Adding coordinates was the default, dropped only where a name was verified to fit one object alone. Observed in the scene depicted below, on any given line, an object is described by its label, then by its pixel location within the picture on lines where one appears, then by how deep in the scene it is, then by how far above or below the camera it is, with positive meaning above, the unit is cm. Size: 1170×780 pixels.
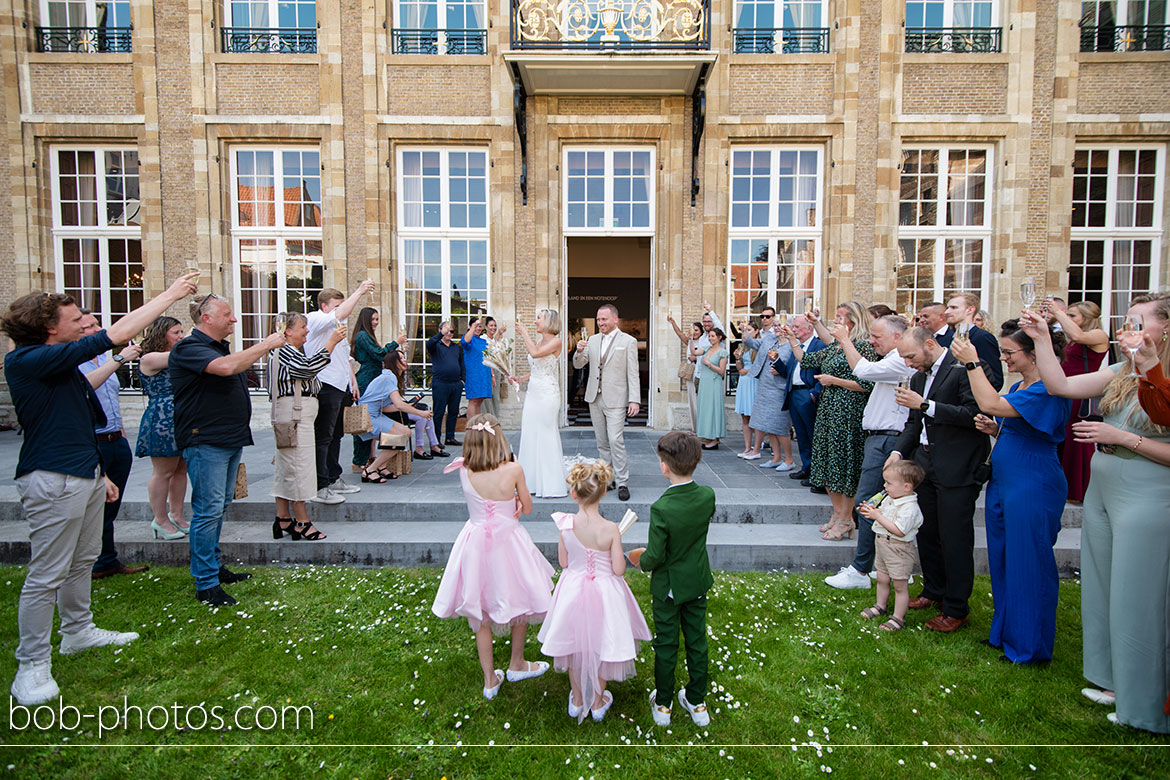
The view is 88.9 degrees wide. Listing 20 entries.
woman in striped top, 475 -66
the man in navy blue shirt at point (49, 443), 302 -56
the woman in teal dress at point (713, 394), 811 -76
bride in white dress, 601 -99
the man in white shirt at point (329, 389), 541 -49
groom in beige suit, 597 -43
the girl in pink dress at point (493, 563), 304 -116
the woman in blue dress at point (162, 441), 466 -84
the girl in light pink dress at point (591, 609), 274 -126
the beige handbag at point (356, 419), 622 -85
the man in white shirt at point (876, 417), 425 -56
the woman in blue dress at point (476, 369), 843 -44
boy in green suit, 275 -105
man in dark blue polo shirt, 401 -61
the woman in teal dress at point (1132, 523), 275 -86
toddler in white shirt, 370 -117
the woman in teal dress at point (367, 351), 723 -16
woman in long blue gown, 324 -83
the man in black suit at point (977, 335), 364 +3
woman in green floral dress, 496 -73
